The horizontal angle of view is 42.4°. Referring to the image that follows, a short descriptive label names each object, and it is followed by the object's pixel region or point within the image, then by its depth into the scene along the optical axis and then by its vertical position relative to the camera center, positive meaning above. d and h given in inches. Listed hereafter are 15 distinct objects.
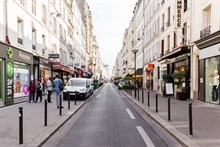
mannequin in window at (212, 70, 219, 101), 647.1 -18.2
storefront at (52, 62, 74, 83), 1232.3 +32.6
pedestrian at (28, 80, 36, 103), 728.7 -27.6
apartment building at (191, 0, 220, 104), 652.1 +71.6
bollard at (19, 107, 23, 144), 264.5 -44.1
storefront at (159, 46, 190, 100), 843.4 +16.5
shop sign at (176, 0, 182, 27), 903.1 +210.4
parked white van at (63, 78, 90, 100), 867.4 -29.7
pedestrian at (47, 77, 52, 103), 738.8 -25.1
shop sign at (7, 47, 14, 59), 651.6 +60.7
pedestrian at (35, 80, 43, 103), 759.0 -28.5
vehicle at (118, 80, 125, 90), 1854.1 -30.3
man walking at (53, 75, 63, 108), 588.7 -18.8
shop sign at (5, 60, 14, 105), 648.4 -8.7
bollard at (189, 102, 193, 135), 307.4 -51.6
